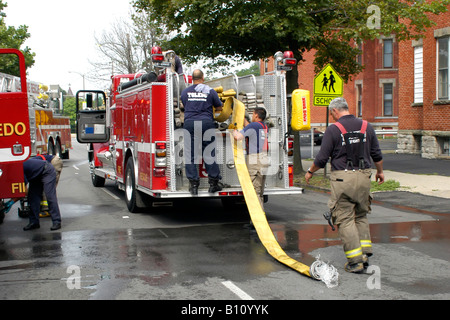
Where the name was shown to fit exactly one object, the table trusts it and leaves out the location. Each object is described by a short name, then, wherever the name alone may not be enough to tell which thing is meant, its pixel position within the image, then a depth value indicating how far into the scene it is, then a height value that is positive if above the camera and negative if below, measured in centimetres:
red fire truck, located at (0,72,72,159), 2041 +36
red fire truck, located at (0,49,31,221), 779 -12
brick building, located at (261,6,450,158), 2111 +109
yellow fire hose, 677 -127
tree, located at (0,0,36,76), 2952 +504
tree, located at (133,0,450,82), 1484 +280
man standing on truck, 934 +7
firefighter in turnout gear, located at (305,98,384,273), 647 -67
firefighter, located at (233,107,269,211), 895 -33
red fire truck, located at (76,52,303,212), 955 -19
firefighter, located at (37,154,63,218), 1088 -77
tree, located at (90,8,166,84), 3688 +541
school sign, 1540 +103
